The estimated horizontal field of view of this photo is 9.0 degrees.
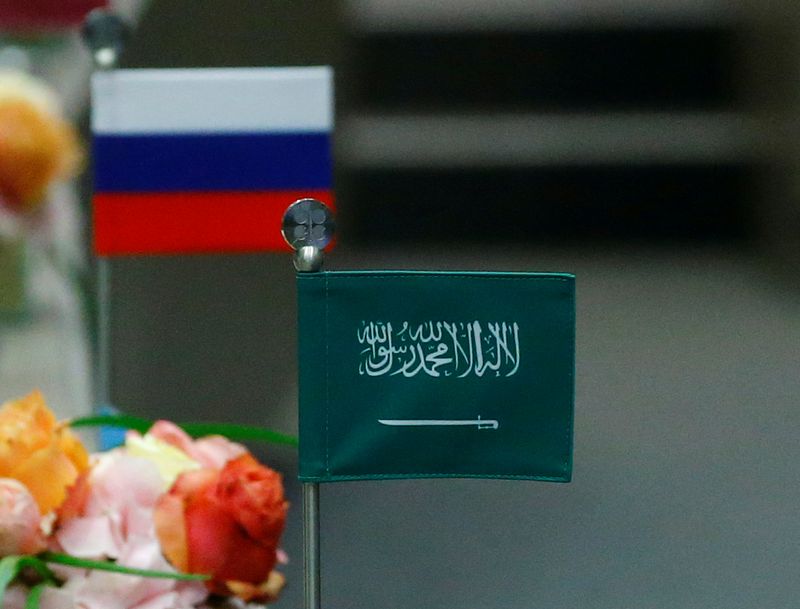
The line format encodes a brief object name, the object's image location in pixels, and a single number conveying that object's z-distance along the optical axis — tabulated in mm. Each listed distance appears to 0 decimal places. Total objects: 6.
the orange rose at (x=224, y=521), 3020
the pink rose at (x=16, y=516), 2950
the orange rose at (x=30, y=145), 4127
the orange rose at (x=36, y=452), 2976
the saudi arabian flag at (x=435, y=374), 2987
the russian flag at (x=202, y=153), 3616
